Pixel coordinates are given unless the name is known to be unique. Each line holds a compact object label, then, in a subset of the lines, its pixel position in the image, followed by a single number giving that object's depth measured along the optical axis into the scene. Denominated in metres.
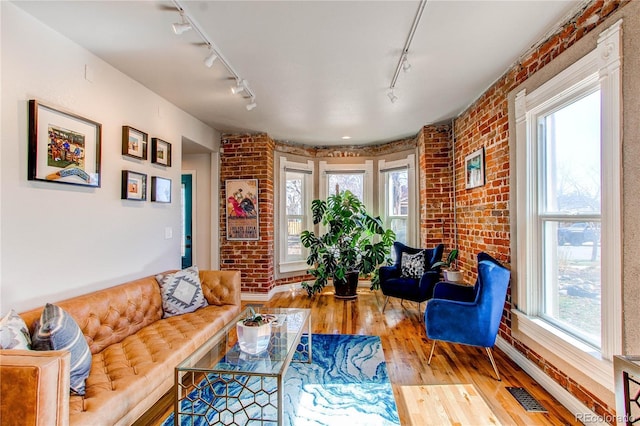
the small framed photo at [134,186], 2.64
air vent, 1.94
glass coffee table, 1.58
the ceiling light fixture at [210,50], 1.86
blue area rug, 1.88
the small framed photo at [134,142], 2.66
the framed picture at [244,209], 4.62
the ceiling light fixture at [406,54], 1.83
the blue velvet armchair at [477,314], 2.34
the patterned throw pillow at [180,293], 2.69
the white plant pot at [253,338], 1.95
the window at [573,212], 1.61
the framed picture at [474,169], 3.18
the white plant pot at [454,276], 3.16
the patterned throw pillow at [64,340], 1.54
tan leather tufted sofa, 1.17
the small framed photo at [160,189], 3.05
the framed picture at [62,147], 1.88
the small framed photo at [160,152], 3.06
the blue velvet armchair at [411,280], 3.61
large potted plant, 4.54
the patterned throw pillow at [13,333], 1.41
